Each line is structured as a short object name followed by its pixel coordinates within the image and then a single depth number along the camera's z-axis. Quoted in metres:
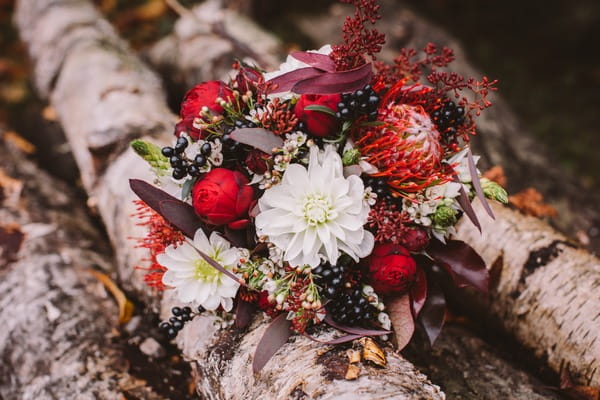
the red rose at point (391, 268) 1.17
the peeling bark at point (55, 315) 1.31
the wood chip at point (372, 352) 1.13
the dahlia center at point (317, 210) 1.14
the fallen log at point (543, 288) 1.27
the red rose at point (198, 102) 1.21
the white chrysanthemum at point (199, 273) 1.18
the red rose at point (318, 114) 1.17
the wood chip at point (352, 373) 1.11
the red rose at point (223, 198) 1.15
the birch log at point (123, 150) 1.13
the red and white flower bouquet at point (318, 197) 1.15
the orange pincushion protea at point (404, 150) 1.18
